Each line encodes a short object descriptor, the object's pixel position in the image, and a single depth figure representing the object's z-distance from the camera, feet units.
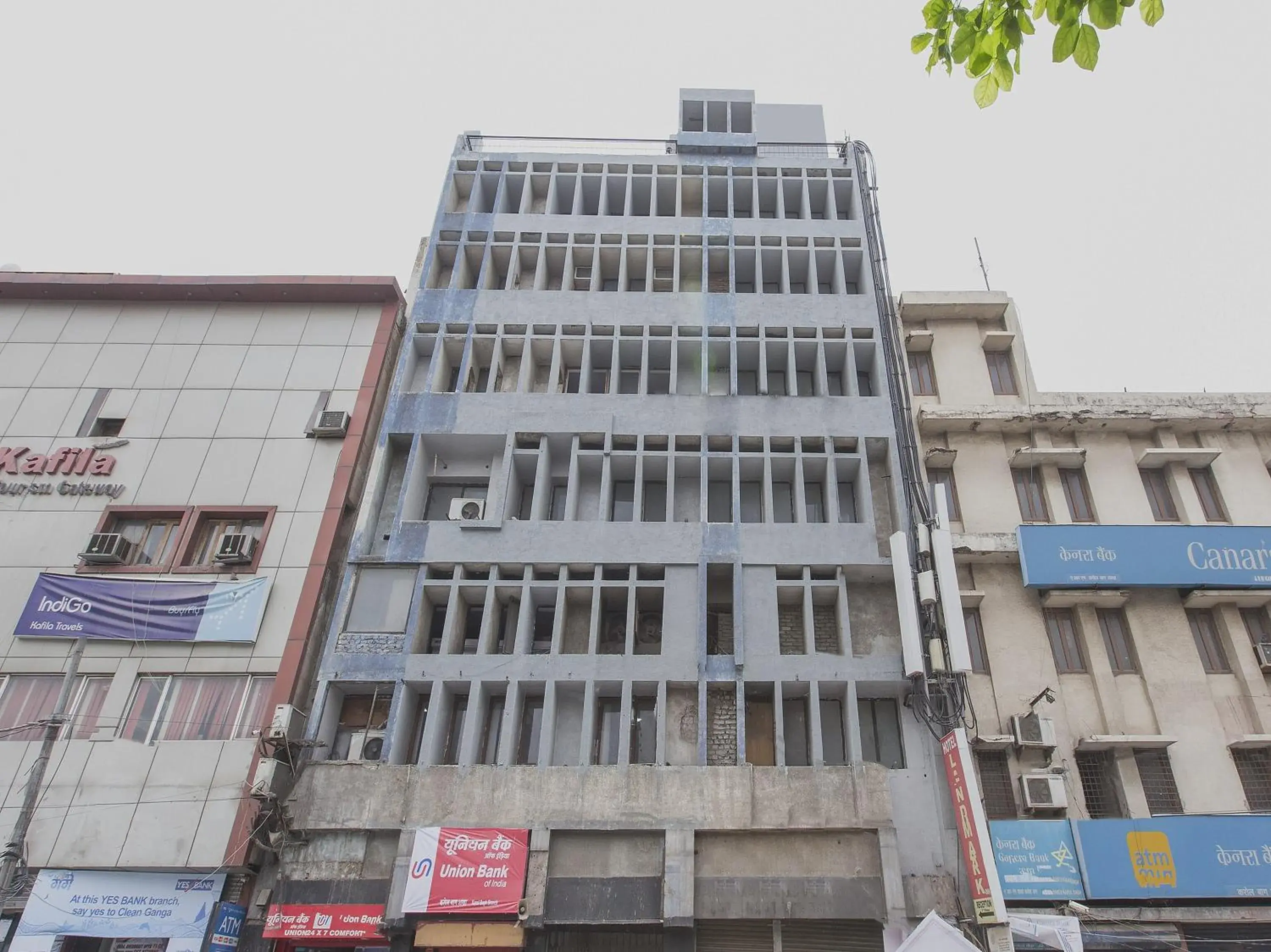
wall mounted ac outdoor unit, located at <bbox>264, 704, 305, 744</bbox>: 60.29
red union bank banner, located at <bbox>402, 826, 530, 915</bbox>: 56.70
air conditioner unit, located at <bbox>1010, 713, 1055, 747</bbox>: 65.05
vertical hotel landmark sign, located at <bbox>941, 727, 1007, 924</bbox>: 53.78
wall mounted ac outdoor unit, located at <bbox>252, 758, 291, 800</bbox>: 58.18
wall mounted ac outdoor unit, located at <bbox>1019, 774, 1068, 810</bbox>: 62.80
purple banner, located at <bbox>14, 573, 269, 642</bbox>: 67.62
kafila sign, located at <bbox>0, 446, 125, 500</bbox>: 75.61
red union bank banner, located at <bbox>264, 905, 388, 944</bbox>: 56.80
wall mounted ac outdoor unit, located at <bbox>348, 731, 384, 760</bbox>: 65.10
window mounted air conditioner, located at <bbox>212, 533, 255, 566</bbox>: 70.03
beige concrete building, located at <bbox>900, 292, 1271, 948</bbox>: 59.88
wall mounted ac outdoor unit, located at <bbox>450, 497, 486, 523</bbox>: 75.10
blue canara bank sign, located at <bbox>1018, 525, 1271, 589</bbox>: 71.15
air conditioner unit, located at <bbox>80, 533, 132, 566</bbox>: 70.64
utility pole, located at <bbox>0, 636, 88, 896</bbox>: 48.85
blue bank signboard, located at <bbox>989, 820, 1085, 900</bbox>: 58.54
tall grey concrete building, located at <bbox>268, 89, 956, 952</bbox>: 59.67
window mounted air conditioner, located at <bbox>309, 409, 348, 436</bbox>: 77.97
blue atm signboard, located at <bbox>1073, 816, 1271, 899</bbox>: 58.39
